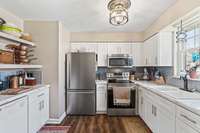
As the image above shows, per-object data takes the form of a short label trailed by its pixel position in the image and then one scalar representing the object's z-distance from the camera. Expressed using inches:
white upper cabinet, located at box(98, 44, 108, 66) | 110.8
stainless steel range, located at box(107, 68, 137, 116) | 95.9
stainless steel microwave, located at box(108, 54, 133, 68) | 106.3
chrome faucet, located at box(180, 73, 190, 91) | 62.9
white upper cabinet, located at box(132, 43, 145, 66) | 111.7
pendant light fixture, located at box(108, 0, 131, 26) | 53.6
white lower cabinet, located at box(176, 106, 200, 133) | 34.8
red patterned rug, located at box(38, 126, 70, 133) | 75.3
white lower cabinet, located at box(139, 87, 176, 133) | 49.0
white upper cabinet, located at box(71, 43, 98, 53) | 111.4
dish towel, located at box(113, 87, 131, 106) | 95.7
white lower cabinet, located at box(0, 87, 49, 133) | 44.6
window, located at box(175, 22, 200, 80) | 60.3
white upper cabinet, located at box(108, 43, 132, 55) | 111.3
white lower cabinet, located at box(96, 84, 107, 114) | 101.7
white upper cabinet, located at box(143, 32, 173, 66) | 81.1
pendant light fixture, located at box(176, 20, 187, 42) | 68.8
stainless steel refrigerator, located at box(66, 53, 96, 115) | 98.3
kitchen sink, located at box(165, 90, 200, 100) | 48.3
